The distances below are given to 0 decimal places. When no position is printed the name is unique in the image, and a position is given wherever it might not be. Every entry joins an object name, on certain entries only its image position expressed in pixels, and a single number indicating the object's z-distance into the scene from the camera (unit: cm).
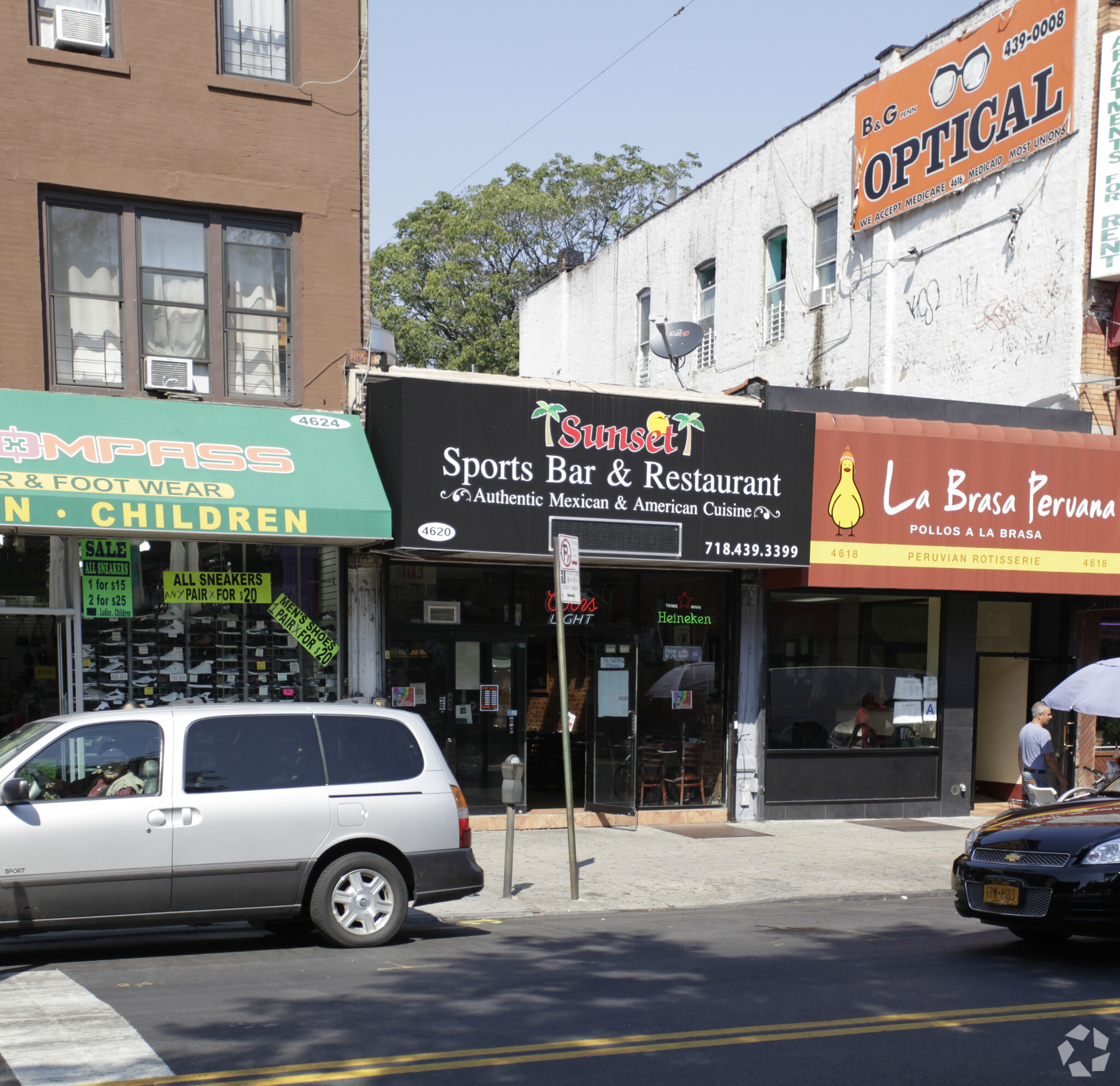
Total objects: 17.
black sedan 806
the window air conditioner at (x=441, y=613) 1469
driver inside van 830
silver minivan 802
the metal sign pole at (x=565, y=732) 1084
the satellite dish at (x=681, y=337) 1888
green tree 3916
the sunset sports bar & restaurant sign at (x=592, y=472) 1362
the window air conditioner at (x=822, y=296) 2208
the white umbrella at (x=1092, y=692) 1248
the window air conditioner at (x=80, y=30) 1350
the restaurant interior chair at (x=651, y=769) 1584
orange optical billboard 1767
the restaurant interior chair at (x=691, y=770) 1605
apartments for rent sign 1673
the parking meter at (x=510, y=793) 1088
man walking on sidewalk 1417
